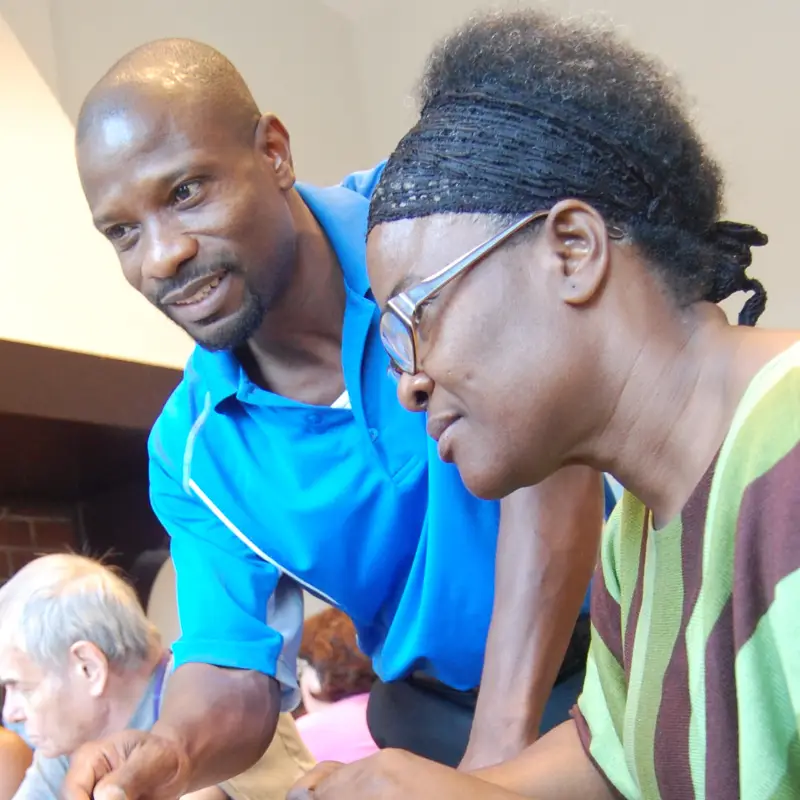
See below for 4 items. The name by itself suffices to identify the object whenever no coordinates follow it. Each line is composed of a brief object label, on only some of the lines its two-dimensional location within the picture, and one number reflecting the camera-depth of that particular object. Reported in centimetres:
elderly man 153
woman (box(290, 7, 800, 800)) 59
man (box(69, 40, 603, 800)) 94
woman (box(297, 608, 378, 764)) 204
